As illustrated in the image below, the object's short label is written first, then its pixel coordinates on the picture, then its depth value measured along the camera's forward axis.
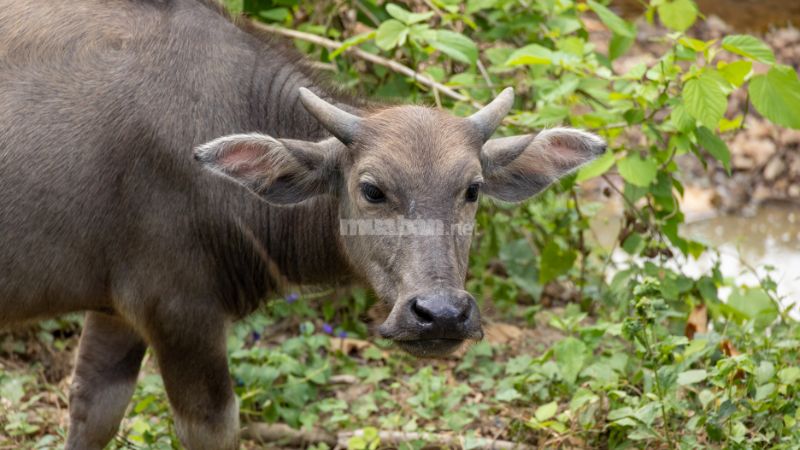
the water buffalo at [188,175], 9.74
